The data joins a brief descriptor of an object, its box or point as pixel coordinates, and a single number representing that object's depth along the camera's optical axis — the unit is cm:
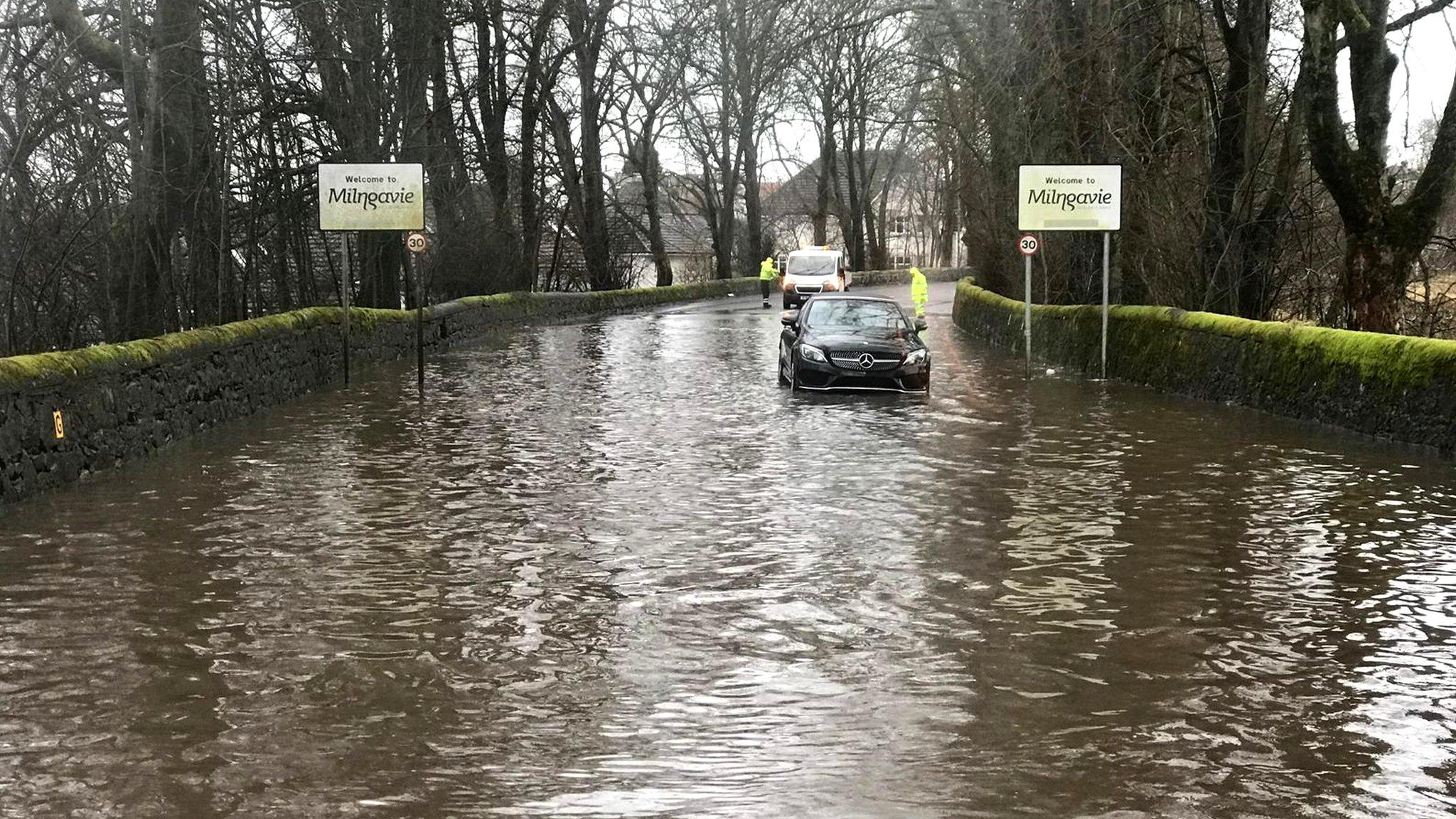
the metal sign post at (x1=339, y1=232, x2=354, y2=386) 2506
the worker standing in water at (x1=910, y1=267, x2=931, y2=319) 4262
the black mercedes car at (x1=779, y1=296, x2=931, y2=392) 2278
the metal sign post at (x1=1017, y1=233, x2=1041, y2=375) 2656
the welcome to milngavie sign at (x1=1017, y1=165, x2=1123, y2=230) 2602
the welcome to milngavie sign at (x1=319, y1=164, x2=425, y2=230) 2486
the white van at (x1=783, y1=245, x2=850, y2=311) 5381
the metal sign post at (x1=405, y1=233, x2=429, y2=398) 2372
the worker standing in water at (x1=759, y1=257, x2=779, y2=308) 6025
